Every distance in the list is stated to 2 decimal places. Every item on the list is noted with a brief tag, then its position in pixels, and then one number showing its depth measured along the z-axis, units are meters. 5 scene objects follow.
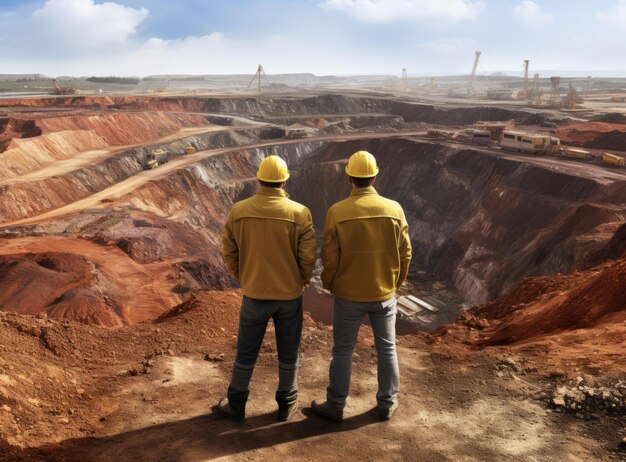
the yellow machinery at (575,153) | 31.92
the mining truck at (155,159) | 36.62
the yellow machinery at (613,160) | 29.31
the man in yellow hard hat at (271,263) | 4.79
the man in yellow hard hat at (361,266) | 4.78
